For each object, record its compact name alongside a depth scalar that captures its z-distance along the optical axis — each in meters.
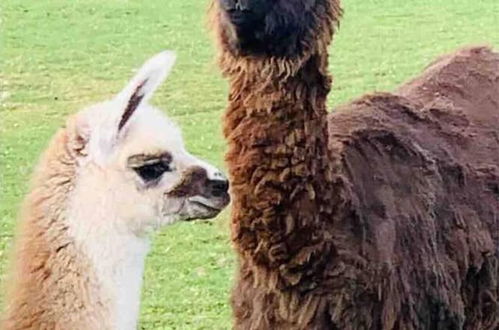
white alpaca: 3.63
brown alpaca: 3.86
